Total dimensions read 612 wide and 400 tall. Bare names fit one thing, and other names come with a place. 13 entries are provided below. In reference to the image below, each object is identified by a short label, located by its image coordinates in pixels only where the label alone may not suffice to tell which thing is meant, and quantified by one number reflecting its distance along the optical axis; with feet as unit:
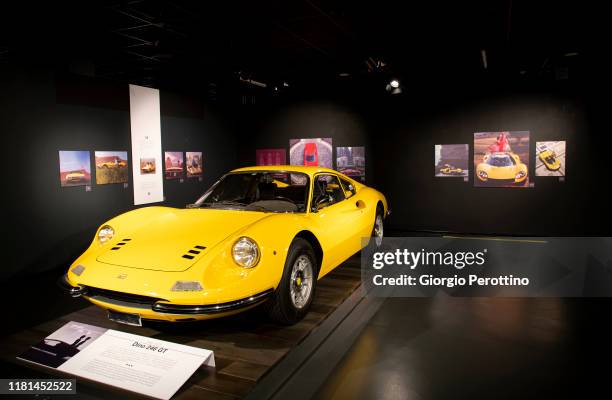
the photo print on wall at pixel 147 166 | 22.98
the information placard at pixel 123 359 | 7.74
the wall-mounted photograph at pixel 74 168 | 18.60
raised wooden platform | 8.31
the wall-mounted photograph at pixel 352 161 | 27.09
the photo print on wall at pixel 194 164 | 26.55
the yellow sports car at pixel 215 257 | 8.76
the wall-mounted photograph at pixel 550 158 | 22.39
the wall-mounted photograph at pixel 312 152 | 27.96
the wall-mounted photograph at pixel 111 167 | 20.40
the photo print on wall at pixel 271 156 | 29.35
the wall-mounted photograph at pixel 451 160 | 24.44
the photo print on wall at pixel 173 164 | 24.82
